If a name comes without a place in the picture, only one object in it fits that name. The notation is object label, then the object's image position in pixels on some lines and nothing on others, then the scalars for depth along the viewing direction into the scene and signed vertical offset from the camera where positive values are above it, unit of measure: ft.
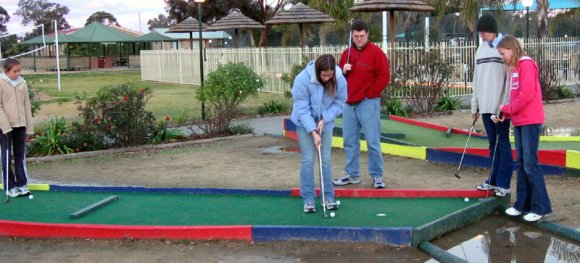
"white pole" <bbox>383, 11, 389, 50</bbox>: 57.34 +3.46
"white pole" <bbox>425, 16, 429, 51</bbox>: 52.88 +1.71
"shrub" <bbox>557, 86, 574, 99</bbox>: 58.75 -3.04
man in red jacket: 22.70 -0.90
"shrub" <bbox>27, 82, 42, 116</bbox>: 36.76 -1.74
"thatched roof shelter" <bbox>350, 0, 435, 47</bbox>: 50.75 +4.42
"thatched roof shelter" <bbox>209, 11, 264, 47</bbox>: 81.76 +5.41
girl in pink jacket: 18.15 -1.53
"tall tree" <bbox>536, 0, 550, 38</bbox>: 91.76 +5.85
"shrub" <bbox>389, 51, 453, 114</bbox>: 49.52 -1.27
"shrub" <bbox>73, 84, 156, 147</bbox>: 34.81 -2.49
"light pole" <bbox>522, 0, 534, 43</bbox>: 67.55 +5.79
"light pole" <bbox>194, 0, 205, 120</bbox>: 48.13 +2.64
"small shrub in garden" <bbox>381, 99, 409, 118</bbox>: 47.42 -3.27
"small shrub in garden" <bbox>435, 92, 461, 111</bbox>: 51.32 -3.25
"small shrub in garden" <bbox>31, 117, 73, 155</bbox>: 34.29 -3.77
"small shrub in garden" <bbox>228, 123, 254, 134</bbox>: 40.88 -3.86
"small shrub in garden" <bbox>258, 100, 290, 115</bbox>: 53.36 -3.43
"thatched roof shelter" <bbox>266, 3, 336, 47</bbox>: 67.45 +4.99
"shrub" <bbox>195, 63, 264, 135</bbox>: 40.19 -1.69
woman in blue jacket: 18.74 -1.37
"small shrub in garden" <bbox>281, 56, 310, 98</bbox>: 53.72 -0.69
